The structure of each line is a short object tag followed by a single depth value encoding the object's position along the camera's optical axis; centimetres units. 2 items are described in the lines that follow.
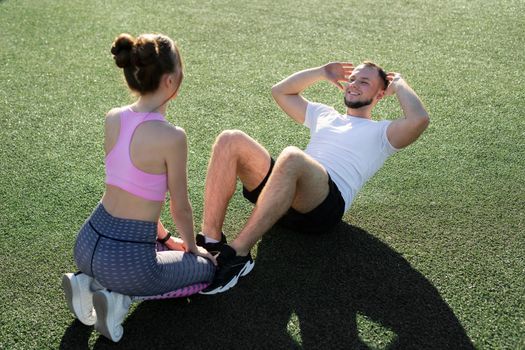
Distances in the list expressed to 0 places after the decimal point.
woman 238
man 283
